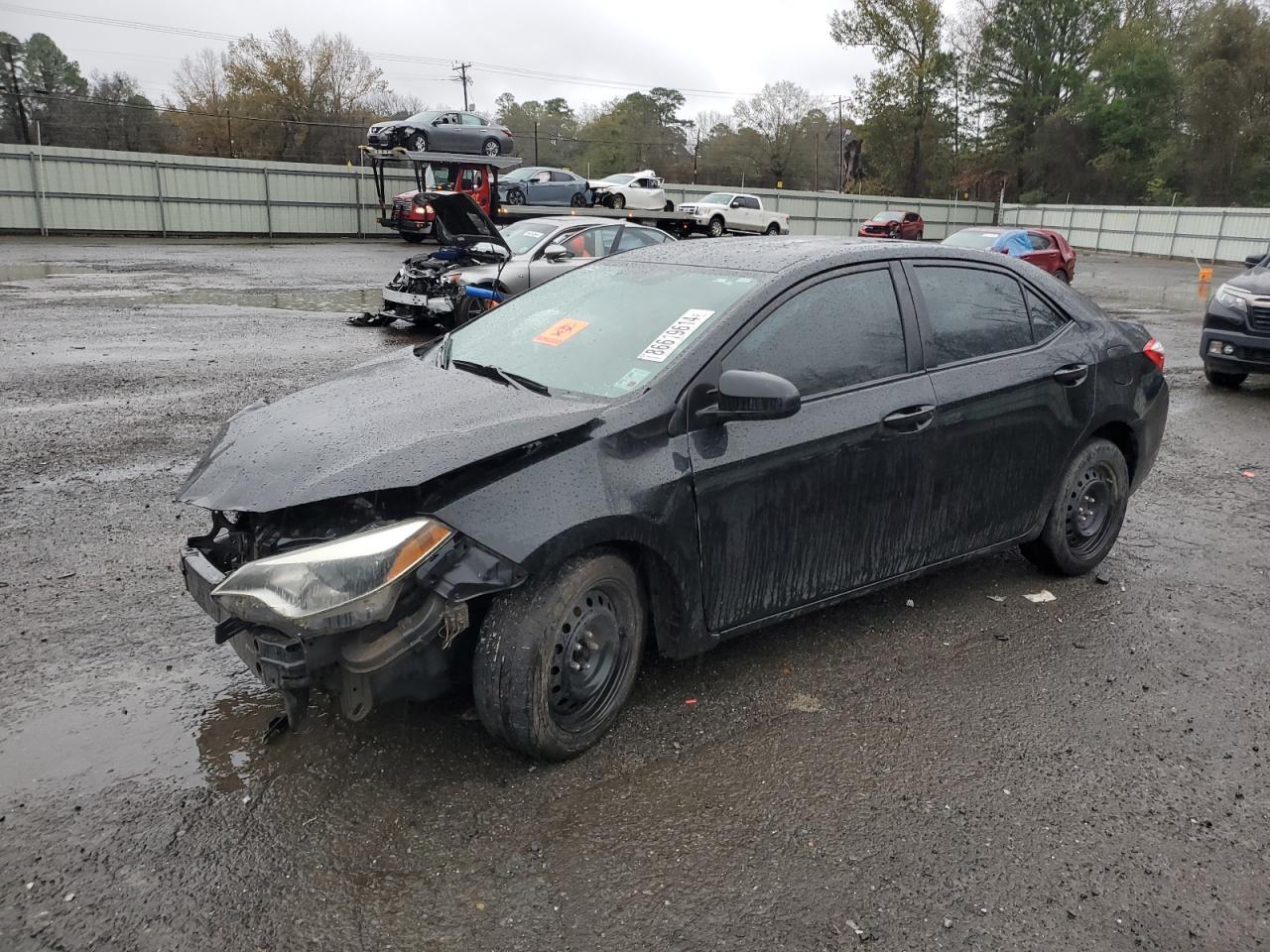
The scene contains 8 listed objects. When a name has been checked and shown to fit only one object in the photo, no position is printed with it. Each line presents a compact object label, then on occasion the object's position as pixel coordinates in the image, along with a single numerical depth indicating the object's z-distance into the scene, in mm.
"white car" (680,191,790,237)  33562
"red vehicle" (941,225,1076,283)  19047
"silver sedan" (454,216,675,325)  12320
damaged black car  2758
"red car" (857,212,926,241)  34156
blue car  30766
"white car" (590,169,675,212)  32594
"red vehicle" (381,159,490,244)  23547
